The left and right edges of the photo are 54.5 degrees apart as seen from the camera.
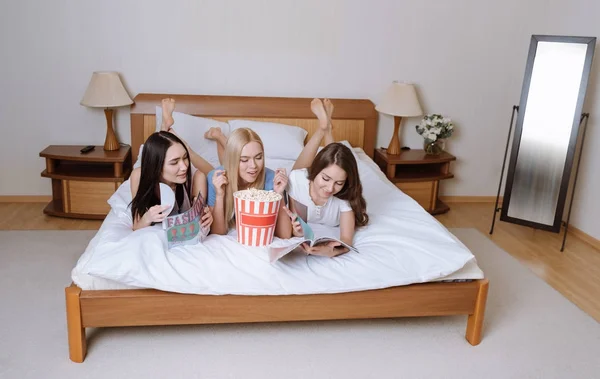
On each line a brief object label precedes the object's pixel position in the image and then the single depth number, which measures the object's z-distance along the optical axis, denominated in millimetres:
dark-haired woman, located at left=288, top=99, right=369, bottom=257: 2312
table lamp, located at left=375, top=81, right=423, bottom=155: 3930
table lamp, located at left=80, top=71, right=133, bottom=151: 3646
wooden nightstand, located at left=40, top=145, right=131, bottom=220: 3623
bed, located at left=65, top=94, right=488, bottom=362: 2137
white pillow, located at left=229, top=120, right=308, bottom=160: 3629
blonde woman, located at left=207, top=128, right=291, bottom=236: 2340
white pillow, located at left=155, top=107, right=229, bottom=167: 3543
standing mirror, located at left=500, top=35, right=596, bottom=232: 3404
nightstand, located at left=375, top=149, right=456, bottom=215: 3965
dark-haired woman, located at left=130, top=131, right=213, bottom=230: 2285
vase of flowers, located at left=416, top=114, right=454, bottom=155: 4000
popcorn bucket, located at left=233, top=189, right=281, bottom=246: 2148
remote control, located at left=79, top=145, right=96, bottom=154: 3696
